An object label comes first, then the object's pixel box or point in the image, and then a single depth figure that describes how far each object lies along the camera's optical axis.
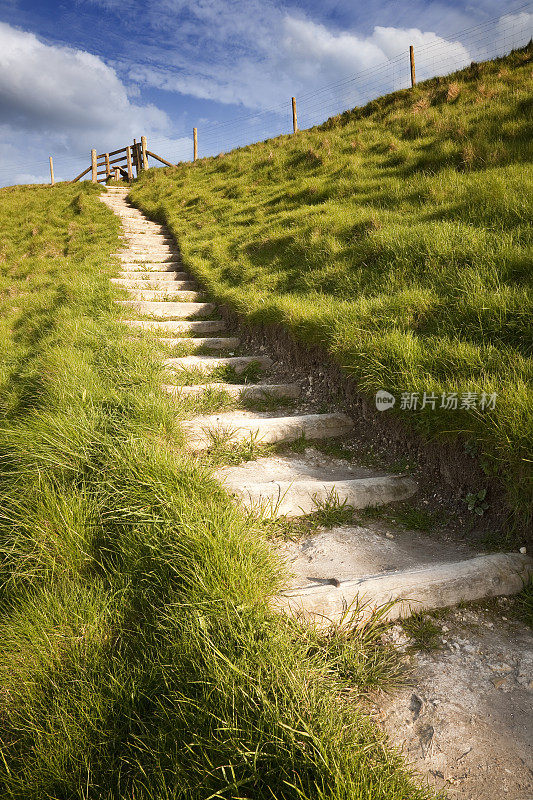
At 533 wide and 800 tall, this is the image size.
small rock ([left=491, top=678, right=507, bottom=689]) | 1.65
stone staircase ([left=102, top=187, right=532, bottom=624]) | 2.00
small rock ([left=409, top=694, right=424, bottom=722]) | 1.57
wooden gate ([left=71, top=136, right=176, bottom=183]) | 19.50
